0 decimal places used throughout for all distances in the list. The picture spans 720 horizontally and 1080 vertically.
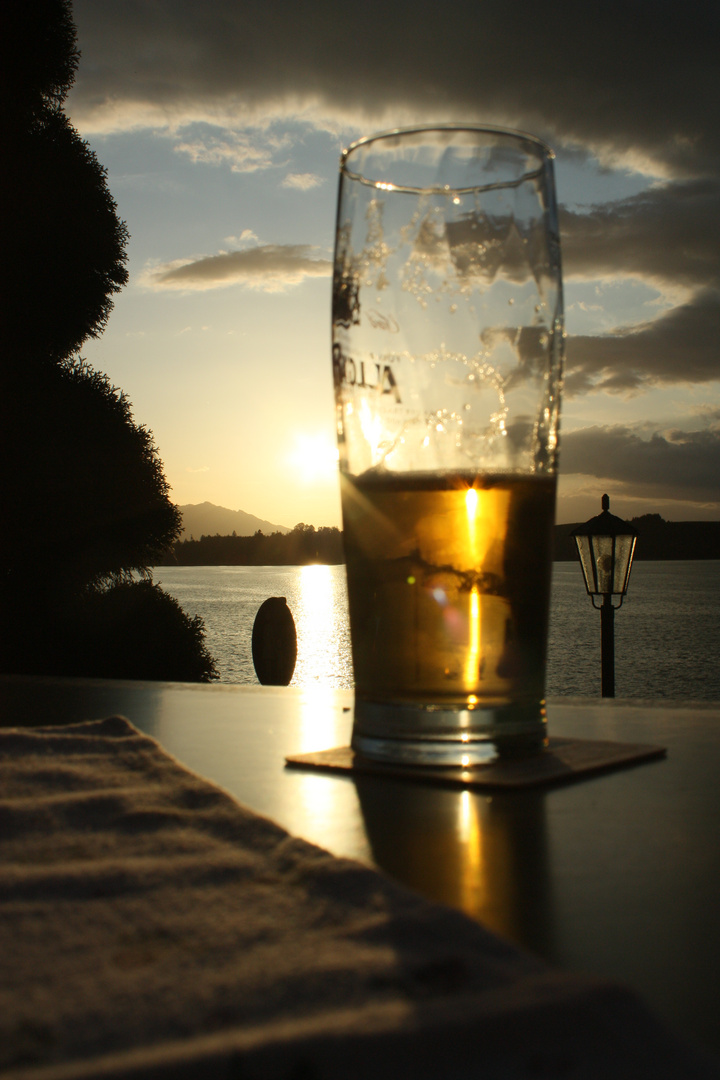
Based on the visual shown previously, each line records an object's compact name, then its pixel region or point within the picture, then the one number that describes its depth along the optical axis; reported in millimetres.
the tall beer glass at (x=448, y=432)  516
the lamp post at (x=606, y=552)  6055
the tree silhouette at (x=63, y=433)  7520
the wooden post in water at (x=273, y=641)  6449
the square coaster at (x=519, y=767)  468
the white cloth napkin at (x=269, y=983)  162
